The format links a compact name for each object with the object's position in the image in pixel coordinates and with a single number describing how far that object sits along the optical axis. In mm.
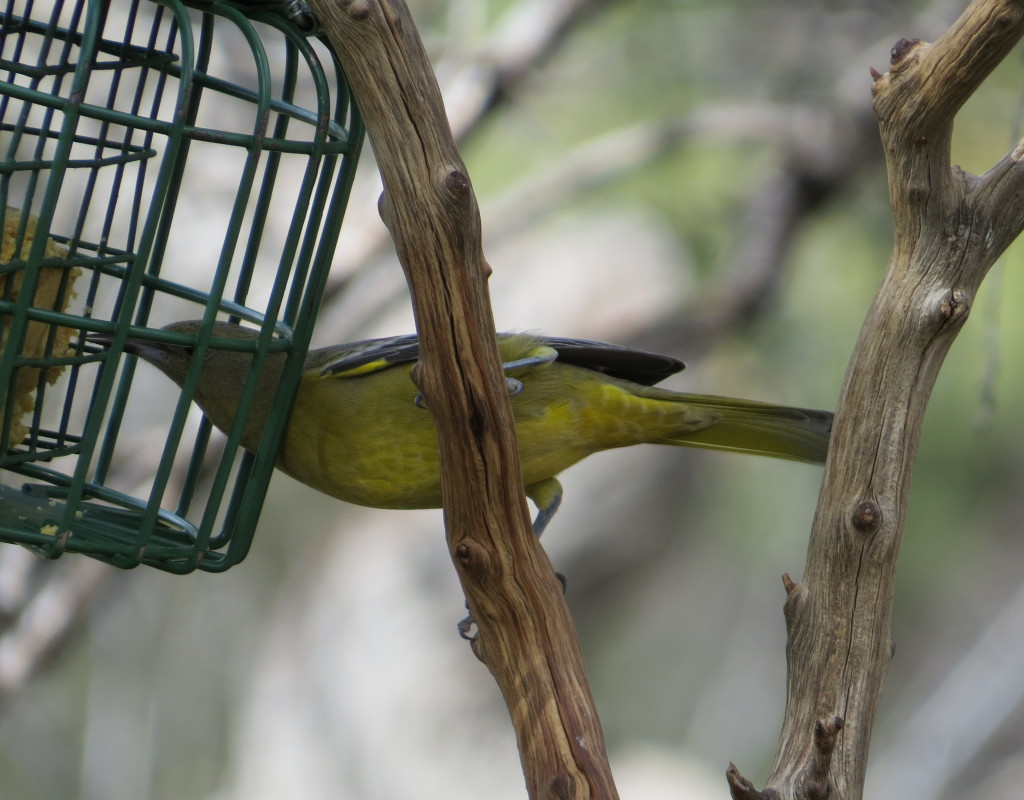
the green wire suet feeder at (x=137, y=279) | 5023
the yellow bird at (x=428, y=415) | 6832
